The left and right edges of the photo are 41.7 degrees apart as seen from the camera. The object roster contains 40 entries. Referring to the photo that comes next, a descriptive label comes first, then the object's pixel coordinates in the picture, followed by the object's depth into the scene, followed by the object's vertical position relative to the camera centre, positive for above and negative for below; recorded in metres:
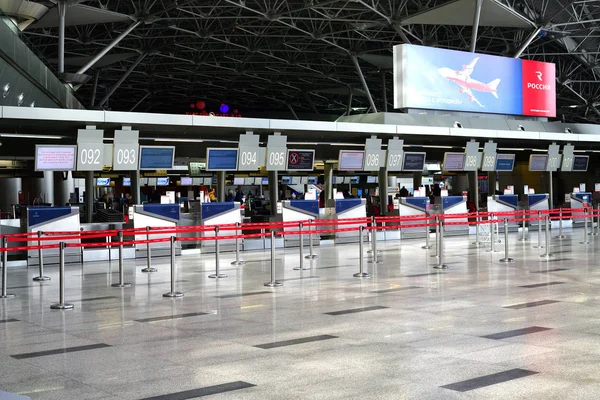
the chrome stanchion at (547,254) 18.92 -1.38
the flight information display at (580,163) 35.41 +1.56
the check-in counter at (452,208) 29.92 -0.38
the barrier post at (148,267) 17.74 -1.53
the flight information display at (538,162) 33.19 +1.51
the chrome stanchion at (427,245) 22.00 -1.34
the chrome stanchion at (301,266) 17.28 -1.49
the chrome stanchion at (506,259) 17.94 -1.40
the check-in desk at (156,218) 21.89 -0.52
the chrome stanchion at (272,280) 14.25 -1.49
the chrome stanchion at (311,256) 20.04 -1.51
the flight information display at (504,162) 32.17 +1.48
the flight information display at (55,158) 20.78 +1.14
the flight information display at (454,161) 29.94 +1.41
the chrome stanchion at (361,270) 15.45 -1.42
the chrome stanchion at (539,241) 21.40 -1.19
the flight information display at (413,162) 28.94 +1.36
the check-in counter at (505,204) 31.25 -0.25
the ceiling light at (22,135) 23.00 +1.95
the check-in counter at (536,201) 32.53 -0.15
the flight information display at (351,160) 26.92 +1.34
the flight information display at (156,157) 23.00 +1.28
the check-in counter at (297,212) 24.83 -0.42
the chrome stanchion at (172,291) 12.91 -1.51
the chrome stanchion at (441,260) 16.68 -1.33
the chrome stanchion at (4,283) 13.10 -1.37
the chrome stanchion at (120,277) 14.55 -1.44
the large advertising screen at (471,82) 29.59 +4.68
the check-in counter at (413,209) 28.61 -0.39
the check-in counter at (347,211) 26.30 -0.42
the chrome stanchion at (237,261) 18.80 -1.49
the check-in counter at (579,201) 34.78 -0.17
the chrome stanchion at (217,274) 15.92 -1.53
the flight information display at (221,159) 24.06 +1.25
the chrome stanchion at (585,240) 23.53 -1.31
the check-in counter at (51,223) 19.81 -0.59
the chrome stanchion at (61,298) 11.73 -1.49
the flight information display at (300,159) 26.34 +1.34
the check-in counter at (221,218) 23.36 -0.55
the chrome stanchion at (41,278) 16.11 -1.60
